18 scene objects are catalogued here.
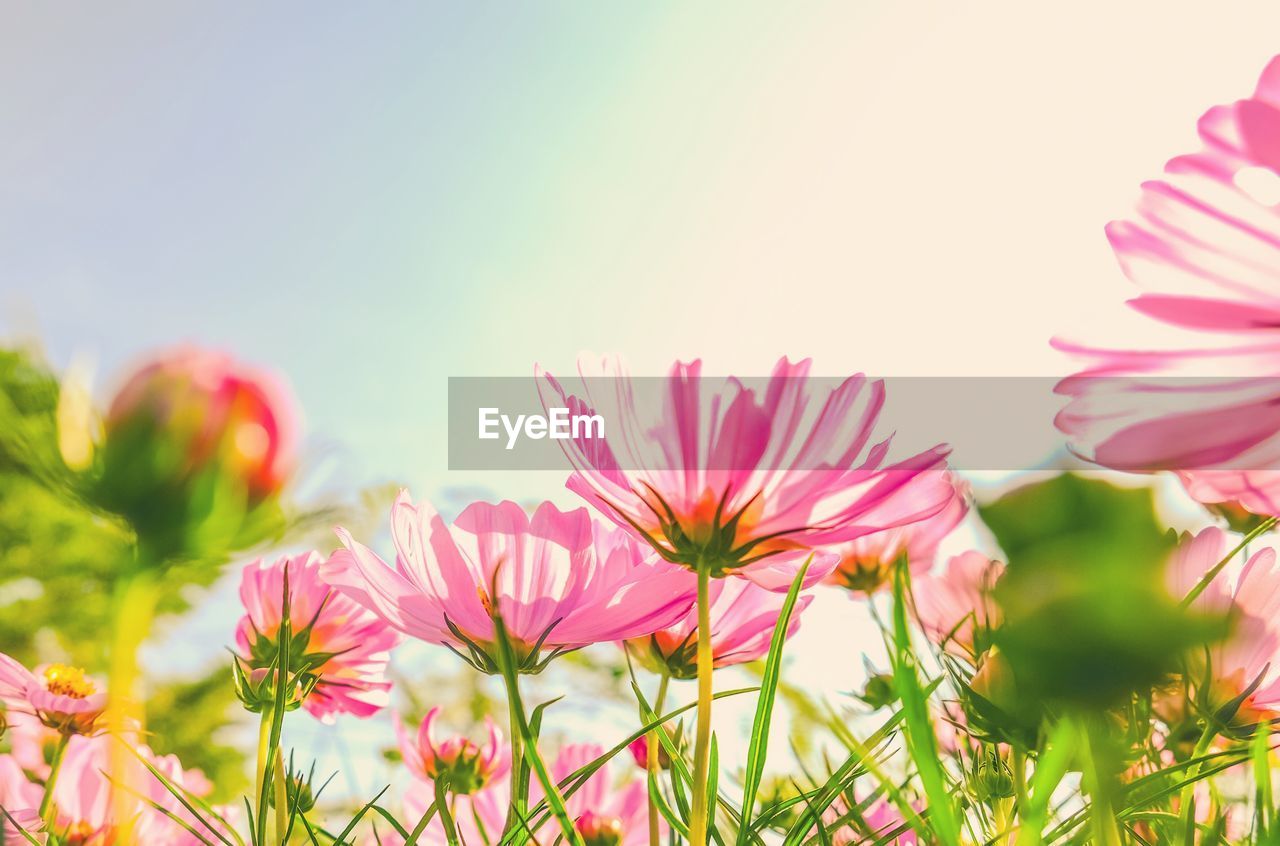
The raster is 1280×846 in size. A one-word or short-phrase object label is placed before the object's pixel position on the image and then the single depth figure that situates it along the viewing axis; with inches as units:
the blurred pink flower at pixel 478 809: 19.1
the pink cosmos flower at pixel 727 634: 14.5
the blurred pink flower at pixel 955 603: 11.2
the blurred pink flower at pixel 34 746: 24.6
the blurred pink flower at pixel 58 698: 16.7
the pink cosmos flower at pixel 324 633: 17.0
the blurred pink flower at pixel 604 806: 20.0
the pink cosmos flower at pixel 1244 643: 10.6
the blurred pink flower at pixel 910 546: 11.2
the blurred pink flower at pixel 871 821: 11.4
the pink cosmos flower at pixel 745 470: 11.7
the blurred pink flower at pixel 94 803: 17.7
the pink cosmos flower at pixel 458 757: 22.0
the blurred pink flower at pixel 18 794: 17.2
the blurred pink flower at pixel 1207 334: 7.8
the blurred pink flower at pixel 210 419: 7.1
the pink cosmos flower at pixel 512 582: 11.9
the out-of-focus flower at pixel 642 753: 17.7
